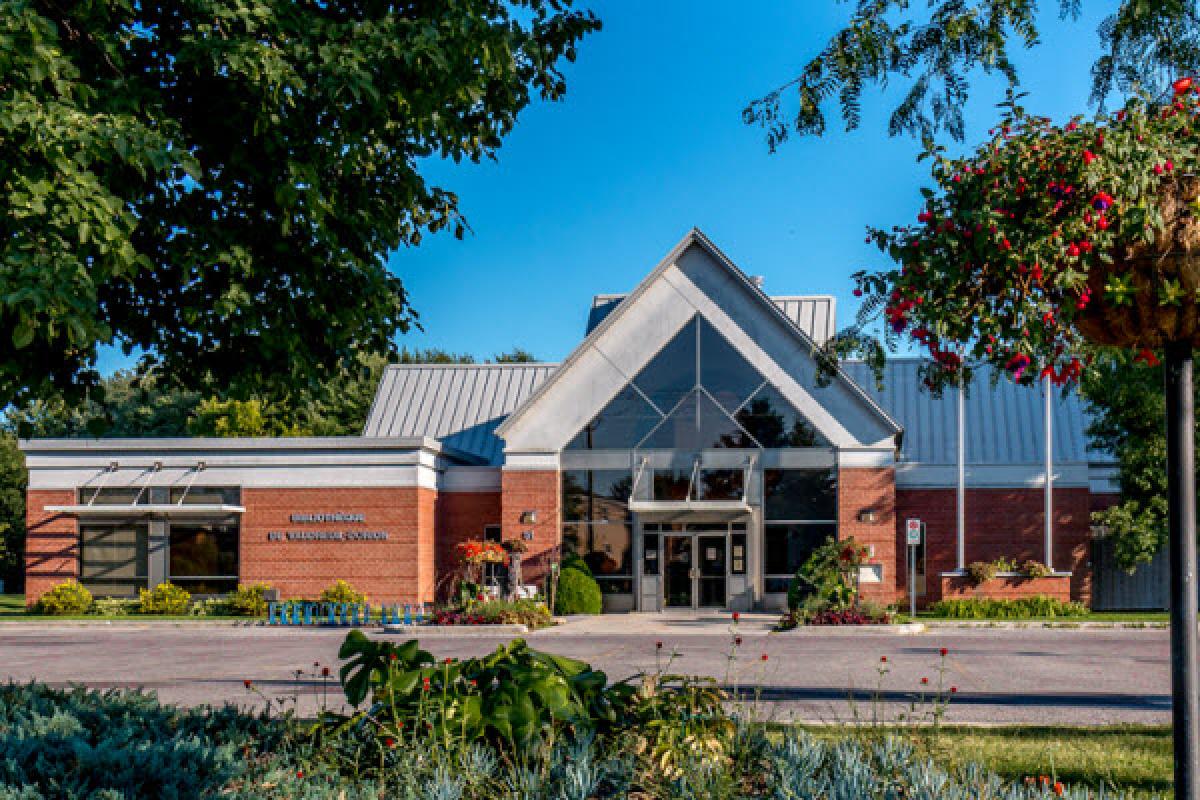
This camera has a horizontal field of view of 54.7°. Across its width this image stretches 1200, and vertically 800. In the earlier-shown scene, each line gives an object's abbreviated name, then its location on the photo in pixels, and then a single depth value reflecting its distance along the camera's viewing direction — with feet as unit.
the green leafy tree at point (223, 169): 21.02
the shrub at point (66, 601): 104.17
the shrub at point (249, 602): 101.65
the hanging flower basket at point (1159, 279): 12.67
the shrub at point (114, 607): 103.57
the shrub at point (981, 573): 96.43
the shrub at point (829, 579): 84.02
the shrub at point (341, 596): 100.83
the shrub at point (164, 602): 103.55
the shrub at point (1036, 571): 96.27
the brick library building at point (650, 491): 100.78
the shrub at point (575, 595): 96.63
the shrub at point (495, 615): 82.74
